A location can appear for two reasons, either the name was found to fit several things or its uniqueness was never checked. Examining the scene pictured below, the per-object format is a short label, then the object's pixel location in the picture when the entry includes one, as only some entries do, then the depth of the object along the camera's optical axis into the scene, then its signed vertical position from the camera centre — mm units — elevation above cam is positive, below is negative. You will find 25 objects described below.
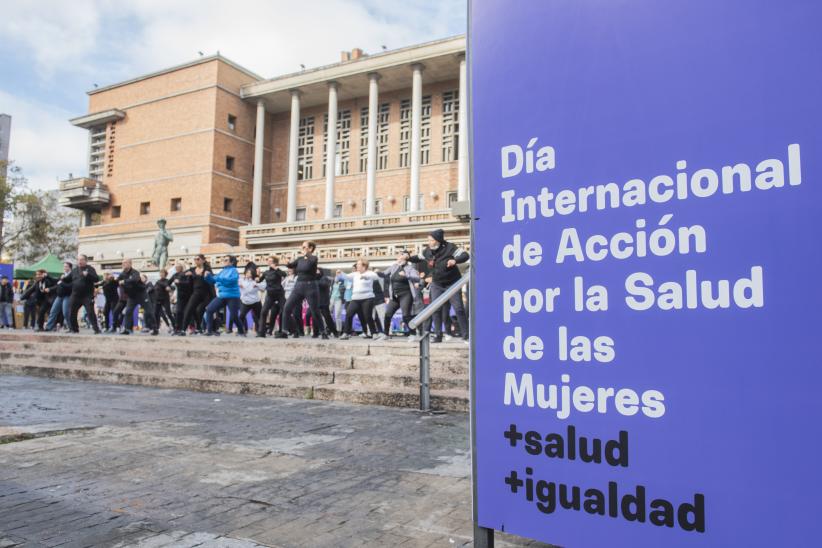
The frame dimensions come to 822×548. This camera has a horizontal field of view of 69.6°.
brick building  36062 +11853
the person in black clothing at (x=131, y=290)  12508 +716
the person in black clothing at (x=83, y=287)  12570 +759
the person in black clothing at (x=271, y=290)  11336 +690
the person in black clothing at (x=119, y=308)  13297 +352
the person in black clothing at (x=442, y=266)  8350 +897
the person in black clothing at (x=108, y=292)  13859 +751
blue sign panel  1395 +166
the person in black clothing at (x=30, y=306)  15630 +470
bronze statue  26562 +3463
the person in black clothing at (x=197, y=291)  12156 +696
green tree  38281 +7090
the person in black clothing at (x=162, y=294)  13336 +689
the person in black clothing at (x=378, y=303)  12093 +528
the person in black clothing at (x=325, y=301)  11070 +483
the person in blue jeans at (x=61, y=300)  13064 +529
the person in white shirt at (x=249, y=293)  12211 +673
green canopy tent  24406 +2300
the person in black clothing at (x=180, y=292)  12445 +684
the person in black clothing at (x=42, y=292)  14531 +778
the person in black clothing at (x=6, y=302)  17531 +588
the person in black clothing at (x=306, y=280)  10328 +815
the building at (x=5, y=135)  39875 +12701
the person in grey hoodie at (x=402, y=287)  10445 +724
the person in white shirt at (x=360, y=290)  11180 +701
